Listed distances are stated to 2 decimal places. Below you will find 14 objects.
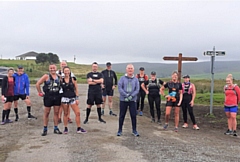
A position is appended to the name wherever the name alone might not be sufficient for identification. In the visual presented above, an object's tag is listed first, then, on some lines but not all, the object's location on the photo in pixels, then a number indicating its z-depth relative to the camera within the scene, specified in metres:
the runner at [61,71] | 9.60
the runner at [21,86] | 11.69
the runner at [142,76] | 12.92
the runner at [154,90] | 11.98
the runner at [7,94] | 11.40
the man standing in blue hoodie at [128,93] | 9.49
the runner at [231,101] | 10.73
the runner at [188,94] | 11.41
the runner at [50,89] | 9.16
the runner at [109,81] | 13.00
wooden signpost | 16.05
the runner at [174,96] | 10.79
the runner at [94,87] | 10.96
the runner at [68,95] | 9.34
